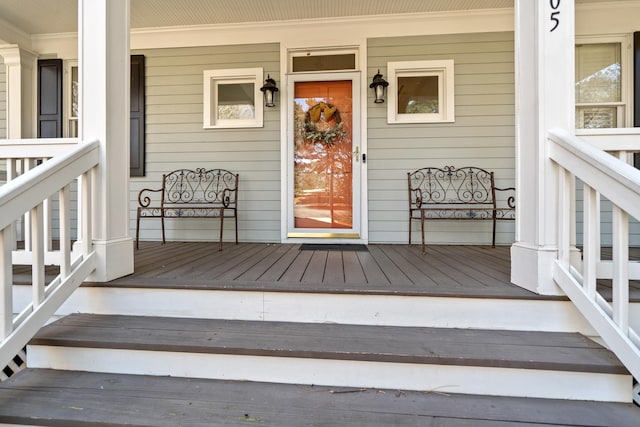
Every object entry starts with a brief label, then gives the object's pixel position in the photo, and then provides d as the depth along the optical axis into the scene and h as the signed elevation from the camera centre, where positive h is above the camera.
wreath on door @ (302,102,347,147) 3.39 +0.97
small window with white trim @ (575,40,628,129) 3.06 +1.30
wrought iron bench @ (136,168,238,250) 3.43 +0.20
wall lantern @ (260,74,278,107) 3.23 +1.29
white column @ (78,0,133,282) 1.54 +0.52
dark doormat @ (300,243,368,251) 2.89 -0.36
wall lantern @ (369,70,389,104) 3.11 +1.30
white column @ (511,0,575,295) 1.37 +0.46
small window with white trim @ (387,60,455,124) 3.24 +1.29
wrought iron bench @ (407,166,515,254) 3.19 +0.19
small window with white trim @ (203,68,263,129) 3.41 +1.29
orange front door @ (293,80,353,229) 3.39 +0.63
